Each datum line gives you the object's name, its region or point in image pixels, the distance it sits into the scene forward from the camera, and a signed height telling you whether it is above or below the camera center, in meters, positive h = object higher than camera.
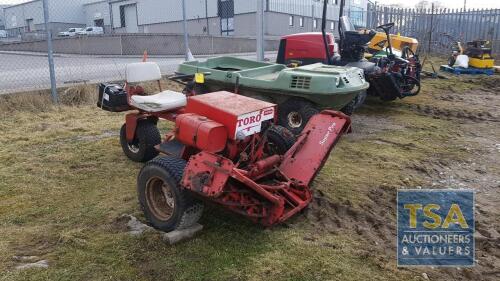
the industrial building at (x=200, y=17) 26.09 +1.46
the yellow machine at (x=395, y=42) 10.36 -0.12
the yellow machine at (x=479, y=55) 12.56 -0.52
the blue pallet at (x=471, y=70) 12.49 -0.95
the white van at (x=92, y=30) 30.86 +0.78
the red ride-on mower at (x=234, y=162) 3.12 -0.93
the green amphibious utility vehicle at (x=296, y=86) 5.42 -0.59
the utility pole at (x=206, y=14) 27.62 +1.56
